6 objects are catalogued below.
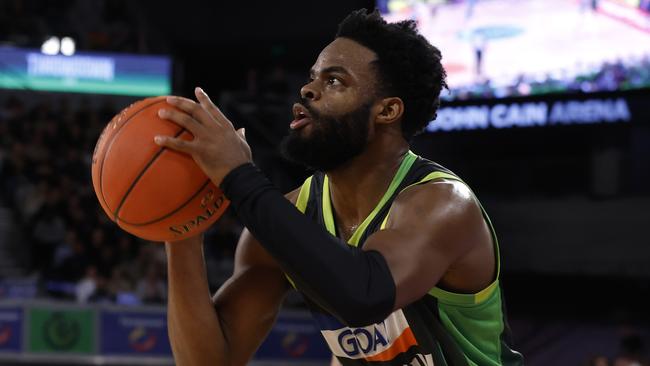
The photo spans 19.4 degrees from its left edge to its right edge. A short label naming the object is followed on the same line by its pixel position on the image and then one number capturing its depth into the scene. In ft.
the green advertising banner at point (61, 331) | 54.80
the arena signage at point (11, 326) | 55.05
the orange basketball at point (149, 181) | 15.25
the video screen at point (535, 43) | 62.90
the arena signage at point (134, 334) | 55.66
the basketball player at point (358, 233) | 14.13
